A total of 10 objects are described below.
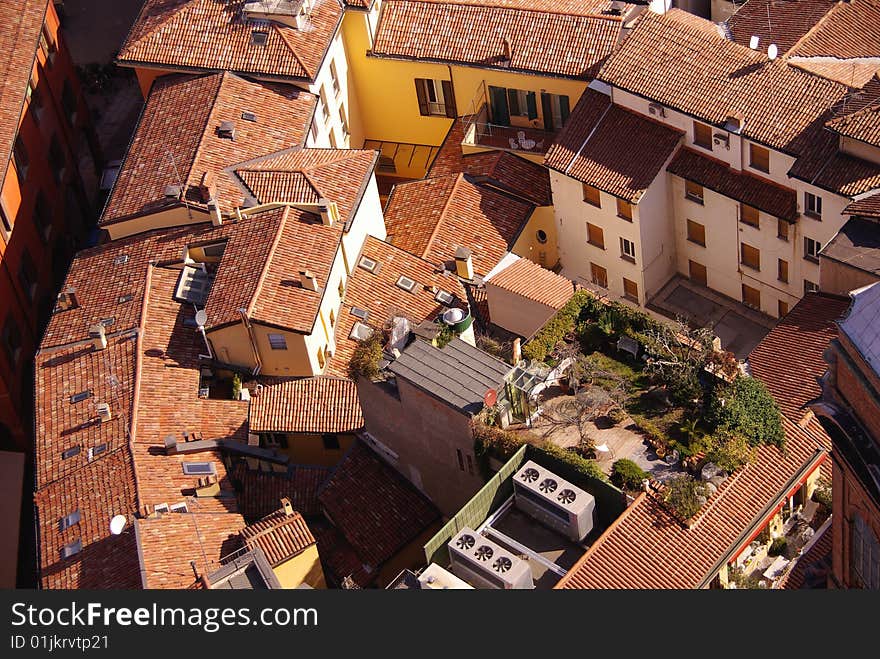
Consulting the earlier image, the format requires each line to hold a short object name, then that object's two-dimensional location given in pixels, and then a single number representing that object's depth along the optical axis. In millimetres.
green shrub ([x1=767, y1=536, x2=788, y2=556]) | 57219
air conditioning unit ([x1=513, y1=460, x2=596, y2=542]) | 53250
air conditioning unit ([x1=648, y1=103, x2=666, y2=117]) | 70125
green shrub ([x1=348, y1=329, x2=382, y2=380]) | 59344
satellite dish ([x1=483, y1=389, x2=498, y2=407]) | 55156
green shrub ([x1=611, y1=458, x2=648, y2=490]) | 53594
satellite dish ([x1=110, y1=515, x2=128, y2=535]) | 59719
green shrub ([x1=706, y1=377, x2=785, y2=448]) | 54594
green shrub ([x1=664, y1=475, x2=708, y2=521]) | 53000
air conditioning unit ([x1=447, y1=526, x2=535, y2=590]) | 50844
